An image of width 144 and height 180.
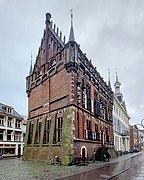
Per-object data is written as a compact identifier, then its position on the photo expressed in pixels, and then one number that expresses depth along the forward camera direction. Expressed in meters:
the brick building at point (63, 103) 14.34
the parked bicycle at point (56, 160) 13.53
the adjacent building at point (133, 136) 47.22
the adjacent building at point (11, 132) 29.54
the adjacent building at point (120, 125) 29.73
